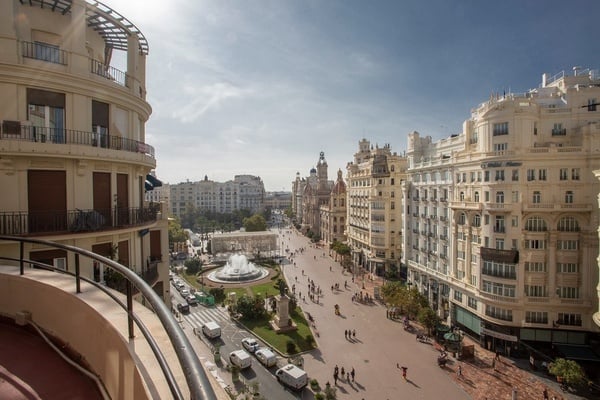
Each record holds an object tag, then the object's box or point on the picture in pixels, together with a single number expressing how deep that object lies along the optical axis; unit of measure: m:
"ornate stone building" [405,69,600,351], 25.30
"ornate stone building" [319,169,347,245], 73.56
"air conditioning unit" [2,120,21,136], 9.71
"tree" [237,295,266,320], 32.28
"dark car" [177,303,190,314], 35.19
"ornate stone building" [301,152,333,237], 88.56
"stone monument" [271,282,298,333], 30.28
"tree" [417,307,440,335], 28.86
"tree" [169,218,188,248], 66.38
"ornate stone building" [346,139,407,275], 49.47
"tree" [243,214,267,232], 80.00
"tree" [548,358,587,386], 20.28
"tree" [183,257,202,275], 50.71
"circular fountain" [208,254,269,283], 46.62
